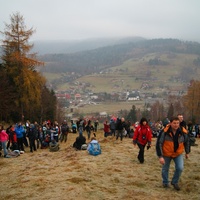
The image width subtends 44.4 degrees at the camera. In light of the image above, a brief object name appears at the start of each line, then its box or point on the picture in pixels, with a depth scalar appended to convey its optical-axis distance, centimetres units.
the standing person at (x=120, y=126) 1710
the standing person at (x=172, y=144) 695
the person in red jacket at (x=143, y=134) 1001
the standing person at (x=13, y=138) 1490
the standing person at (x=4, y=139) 1379
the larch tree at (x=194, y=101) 5116
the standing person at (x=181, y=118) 1044
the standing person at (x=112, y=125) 2077
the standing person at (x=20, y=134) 1533
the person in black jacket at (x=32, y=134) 1563
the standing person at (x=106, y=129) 2145
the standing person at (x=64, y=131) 2017
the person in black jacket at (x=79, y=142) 1474
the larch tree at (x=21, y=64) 2689
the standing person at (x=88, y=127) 2205
